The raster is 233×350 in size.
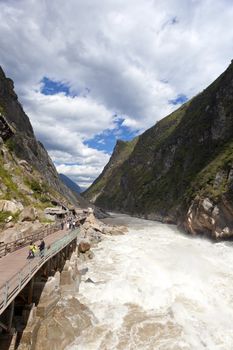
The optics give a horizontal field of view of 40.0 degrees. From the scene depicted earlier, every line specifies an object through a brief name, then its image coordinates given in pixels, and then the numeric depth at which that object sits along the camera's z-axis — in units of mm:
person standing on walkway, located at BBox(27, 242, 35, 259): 24609
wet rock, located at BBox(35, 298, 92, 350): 20498
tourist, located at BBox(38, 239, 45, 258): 26103
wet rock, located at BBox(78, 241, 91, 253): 47188
